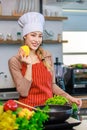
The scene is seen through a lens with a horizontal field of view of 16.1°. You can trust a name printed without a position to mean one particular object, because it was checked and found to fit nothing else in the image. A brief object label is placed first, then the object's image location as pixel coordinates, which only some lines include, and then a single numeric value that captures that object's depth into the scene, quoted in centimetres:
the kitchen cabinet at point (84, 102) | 320
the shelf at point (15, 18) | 347
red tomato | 119
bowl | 130
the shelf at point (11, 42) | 348
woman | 204
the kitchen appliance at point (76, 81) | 344
